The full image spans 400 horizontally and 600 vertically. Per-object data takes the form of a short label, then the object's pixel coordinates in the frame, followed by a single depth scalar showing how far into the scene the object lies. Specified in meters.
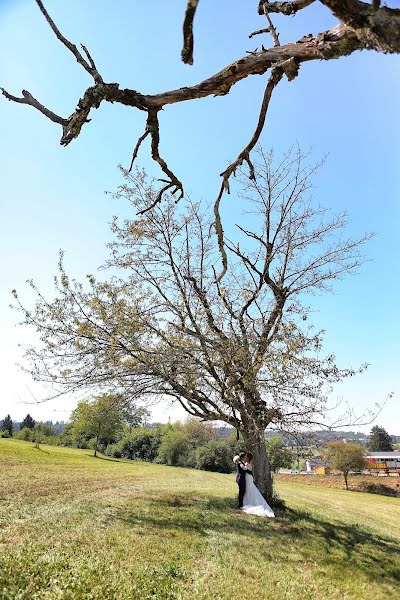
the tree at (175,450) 66.81
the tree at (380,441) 124.94
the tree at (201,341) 13.03
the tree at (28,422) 124.29
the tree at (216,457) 56.75
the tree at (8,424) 114.94
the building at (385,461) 67.87
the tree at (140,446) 78.19
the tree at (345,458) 52.56
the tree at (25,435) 89.00
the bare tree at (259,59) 2.91
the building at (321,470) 72.84
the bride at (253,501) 14.21
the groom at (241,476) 15.26
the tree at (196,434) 68.88
